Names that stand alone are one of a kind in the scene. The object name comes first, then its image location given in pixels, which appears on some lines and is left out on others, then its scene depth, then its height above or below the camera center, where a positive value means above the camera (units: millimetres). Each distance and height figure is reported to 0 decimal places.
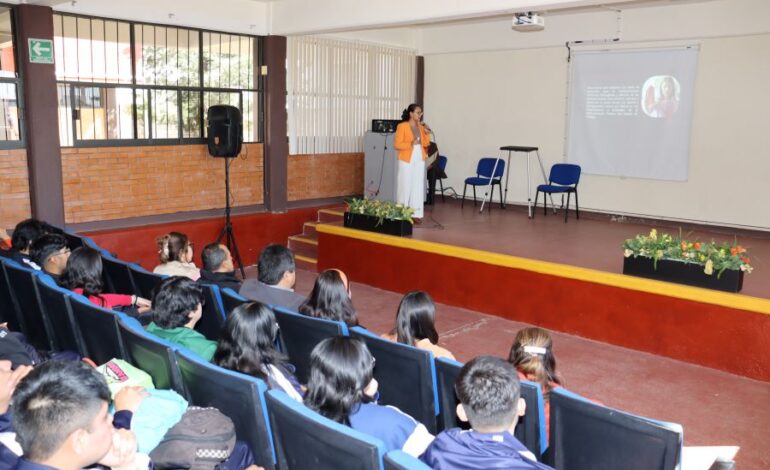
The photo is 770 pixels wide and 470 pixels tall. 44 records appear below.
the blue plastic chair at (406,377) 3148 -1146
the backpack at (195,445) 2311 -1058
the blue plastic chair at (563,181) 9695 -637
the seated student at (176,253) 5098 -933
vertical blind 9648 +653
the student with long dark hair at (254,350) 2760 -886
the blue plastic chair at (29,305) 4129 -1113
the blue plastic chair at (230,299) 3902 -960
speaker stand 8266 -1254
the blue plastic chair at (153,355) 2758 -936
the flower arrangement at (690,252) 5398 -942
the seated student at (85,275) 4148 -881
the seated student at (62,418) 1737 -742
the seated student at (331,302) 3820 -939
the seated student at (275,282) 4219 -930
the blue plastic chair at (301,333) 3508 -1055
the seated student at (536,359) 3064 -997
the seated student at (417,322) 3447 -946
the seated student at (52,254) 4543 -834
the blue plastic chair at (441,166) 11253 -521
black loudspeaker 8148 +10
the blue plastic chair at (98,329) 3201 -970
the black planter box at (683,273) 5406 -1117
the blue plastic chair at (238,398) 2432 -973
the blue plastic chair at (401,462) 1843 -885
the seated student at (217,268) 4678 -947
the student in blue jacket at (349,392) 2381 -899
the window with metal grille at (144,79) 7493 +603
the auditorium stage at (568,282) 5391 -1372
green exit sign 6934 +784
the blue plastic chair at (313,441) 1990 -942
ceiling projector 7805 +1299
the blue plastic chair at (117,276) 4875 -1068
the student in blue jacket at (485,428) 2016 -909
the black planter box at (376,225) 7844 -1068
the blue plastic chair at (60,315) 3631 -1020
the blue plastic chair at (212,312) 4184 -1110
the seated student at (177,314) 3260 -875
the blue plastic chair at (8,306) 4617 -1213
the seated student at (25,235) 5318 -822
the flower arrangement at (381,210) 7871 -892
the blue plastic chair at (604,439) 2418 -1109
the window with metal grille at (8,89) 6914 +392
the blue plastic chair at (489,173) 10383 -588
